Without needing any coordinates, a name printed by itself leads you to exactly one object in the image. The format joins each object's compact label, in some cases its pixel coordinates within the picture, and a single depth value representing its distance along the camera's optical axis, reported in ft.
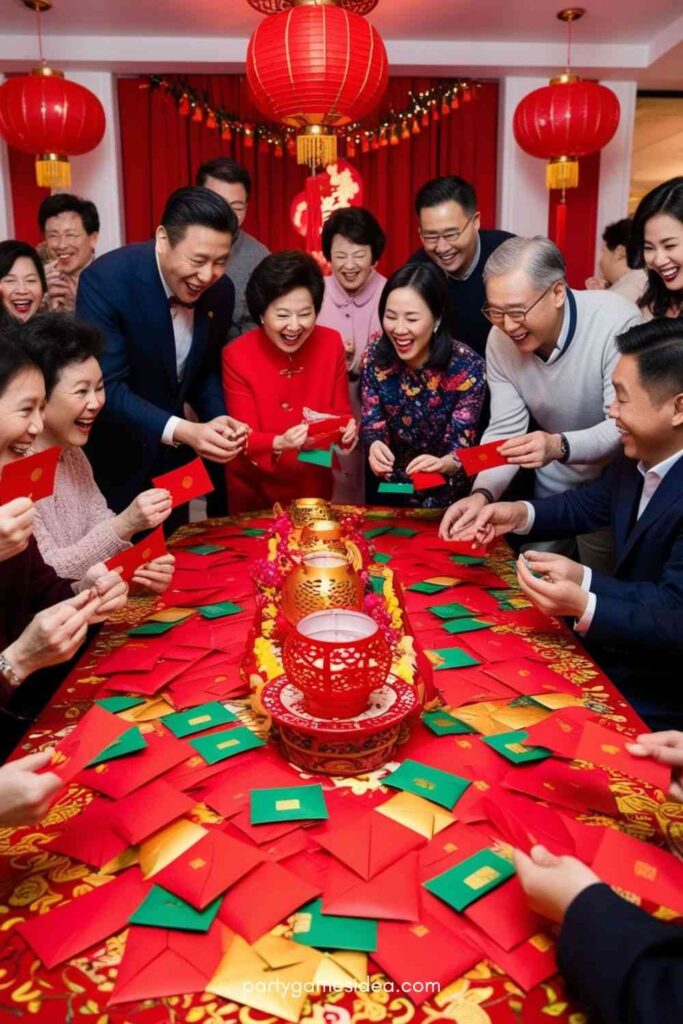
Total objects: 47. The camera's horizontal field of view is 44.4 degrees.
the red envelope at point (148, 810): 2.98
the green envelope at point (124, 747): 3.47
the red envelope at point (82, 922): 2.49
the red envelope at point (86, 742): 2.87
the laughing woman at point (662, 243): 6.57
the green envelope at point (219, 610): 5.01
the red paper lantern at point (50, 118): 13.38
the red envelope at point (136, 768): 3.27
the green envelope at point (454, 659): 4.27
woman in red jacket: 8.01
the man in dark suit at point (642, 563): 4.57
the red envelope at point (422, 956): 2.36
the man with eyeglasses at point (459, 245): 9.00
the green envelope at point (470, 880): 2.64
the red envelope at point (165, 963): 2.34
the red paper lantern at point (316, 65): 9.66
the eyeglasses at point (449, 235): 9.06
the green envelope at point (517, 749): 3.42
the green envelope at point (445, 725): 3.64
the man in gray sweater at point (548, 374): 6.87
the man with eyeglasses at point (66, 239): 12.07
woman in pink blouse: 10.10
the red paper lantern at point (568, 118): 14.38
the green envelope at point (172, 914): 2.55
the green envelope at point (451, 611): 4.94
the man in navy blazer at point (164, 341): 7.39
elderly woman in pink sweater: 5.77
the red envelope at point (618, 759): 3.05
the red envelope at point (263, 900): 2.56
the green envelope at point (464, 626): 4.73
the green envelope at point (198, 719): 3.68
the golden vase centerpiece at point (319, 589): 4.17
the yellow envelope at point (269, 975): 2.30
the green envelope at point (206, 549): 6.36
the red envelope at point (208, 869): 2.67
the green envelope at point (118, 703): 3.88
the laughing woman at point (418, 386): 7.77
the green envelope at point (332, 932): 2.47
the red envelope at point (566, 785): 3.16
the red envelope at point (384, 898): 2.58
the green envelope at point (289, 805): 3.02
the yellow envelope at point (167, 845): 2.84
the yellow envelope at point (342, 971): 2.36
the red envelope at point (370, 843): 2.79
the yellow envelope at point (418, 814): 3.00
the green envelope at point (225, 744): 3.47
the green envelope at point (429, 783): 3.14
